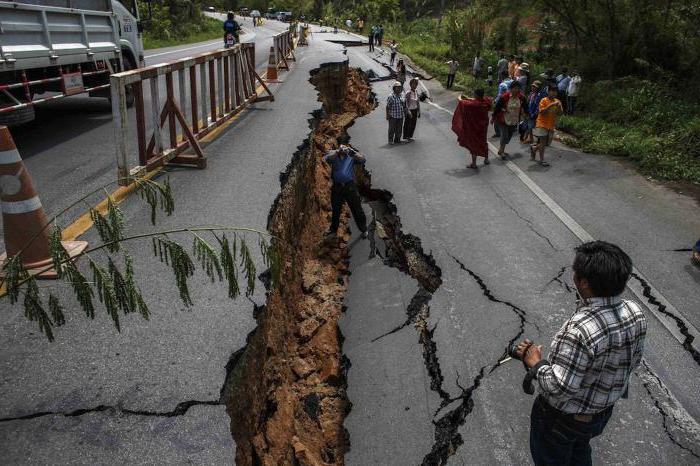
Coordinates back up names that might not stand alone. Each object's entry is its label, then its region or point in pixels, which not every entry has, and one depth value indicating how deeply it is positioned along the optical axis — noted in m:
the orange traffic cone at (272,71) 16.03
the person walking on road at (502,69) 17.82
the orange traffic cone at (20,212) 3.99
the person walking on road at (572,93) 14.87
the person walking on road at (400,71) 17.93
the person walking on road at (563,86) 15.14
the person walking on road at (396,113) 11.27
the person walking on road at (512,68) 16.35
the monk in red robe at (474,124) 9.72
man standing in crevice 7.68
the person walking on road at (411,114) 11.85
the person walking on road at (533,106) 11.45
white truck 7.45
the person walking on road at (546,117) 9.85
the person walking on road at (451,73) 19.91
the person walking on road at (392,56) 25.94
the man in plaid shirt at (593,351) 2.44
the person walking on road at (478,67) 21.59
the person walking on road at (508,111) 10.50
